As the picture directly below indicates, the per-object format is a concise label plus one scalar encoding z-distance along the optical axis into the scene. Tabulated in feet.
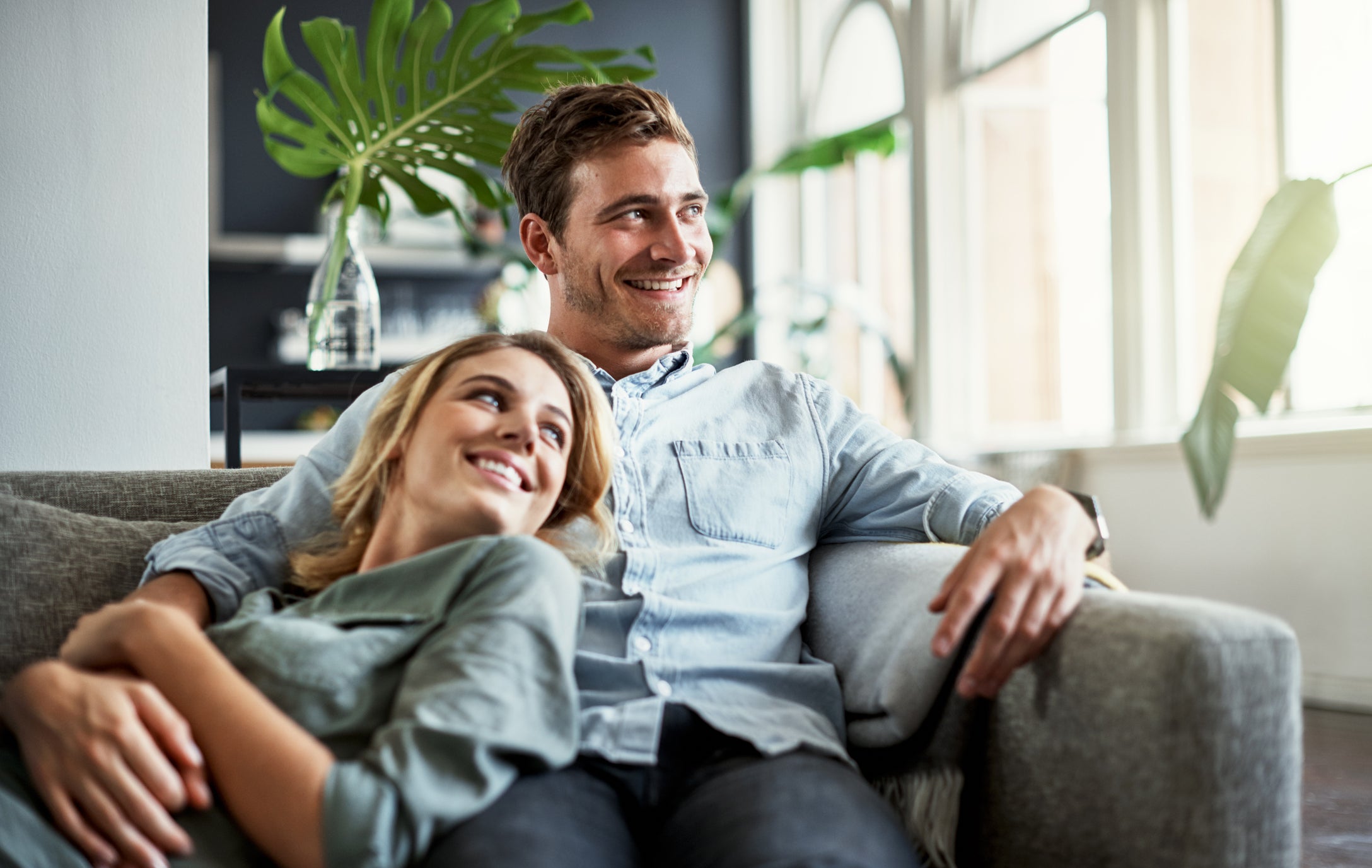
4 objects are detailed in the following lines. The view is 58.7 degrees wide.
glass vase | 7.95
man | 3.26
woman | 3.16
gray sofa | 3.18
